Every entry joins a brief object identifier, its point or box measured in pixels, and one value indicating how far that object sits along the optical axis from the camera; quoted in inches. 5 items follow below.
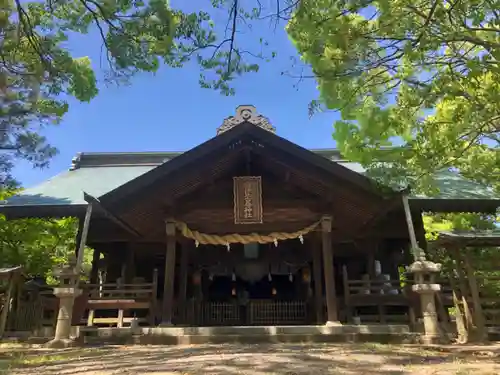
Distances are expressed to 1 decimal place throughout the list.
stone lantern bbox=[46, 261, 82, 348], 377.7
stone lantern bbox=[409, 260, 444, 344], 364.2
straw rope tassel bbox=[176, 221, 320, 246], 478.9
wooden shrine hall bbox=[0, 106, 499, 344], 450.9
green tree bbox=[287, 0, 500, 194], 268.7
